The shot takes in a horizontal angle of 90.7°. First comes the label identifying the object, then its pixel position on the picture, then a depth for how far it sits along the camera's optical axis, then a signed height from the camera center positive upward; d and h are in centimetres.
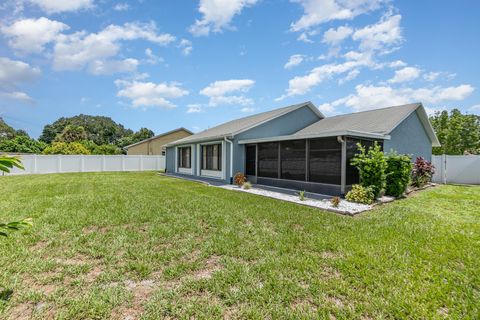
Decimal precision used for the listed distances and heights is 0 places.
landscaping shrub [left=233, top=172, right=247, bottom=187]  1261 -127
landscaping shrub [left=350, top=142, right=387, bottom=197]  860 -50
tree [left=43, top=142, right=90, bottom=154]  2744 +65
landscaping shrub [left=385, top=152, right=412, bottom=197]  945 -68
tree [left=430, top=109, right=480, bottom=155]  2259 +202
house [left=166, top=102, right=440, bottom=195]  951 +53
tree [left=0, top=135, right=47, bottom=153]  3808 +151
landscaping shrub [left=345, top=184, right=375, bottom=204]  827 -139
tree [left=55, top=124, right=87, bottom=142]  3941 +335
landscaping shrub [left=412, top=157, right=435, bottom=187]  1208 -81
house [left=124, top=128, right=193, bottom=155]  3141 +130
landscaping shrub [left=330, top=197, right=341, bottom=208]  764 -150
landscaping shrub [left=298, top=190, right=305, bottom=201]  872 -151
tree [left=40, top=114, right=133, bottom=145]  5684 +654
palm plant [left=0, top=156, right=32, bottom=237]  194 -10
